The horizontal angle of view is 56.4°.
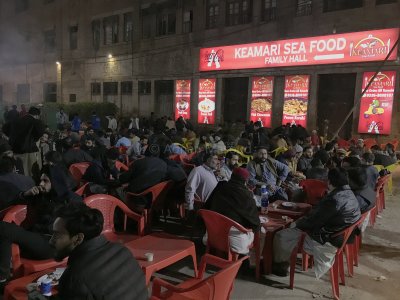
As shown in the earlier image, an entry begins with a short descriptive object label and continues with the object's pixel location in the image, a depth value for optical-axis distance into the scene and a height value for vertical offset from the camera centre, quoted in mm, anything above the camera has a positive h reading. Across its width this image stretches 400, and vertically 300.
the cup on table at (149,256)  3350 -1354
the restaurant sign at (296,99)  15000 +384
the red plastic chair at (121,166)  7323 -1227
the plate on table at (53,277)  2678 -1285
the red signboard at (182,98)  19527 +416
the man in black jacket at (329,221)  3979 -1189
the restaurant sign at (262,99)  16125 +394
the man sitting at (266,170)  6480 -1081
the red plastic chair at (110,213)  4301 -1329
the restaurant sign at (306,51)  12961 +2307
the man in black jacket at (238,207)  4086 -1107
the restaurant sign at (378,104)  12873 +244
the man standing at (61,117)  16669 -644
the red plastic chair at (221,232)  4086 -1408
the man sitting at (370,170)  6007 -969
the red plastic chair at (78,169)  6766 -1215
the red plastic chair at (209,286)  2629 -1339
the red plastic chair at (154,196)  5612 -1401
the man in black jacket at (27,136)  7246 -672
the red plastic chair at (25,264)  3396 -1486
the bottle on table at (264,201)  4938 -1268
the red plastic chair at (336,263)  3947 -1684
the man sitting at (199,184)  5473 -1148
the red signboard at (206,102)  18375 +229
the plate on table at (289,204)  5168 -1330
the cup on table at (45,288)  2499 -1249
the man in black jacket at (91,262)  1934 -862
